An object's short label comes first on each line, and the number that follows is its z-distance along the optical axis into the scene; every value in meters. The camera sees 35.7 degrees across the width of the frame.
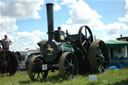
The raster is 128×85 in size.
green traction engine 6.97
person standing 10.26
